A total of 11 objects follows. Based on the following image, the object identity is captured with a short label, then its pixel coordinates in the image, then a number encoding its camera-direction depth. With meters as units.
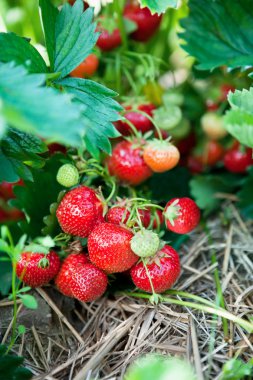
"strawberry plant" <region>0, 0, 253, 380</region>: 0.48
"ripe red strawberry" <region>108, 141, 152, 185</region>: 0.57
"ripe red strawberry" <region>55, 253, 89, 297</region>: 0.51
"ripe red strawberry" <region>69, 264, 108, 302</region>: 0.50
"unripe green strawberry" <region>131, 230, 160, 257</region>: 0.49
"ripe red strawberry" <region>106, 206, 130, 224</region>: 0.51
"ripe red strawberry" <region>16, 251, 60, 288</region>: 0.51
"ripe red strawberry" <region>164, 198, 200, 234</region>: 0.51
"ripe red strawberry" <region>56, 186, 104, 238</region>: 0.51
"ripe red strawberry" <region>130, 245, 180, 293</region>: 0.50
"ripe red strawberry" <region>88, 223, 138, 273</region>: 0.49
